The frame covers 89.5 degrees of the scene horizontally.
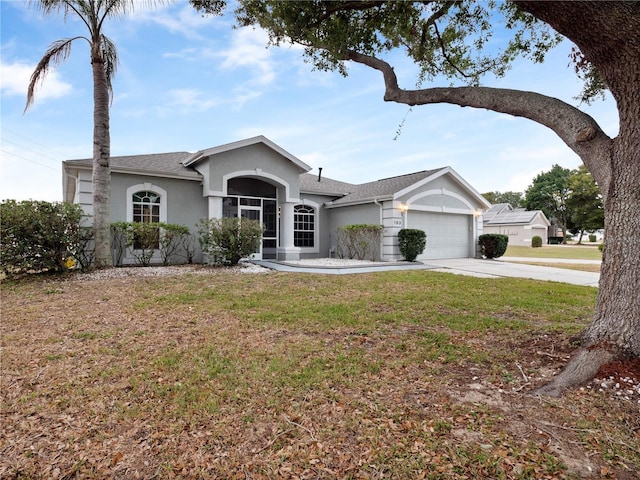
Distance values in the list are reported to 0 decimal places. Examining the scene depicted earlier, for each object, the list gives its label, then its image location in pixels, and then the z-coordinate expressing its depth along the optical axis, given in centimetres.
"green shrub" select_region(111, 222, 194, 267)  1023
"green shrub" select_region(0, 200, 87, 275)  792
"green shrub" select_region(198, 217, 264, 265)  1062
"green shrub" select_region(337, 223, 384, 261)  1399
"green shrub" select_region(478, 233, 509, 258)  1608
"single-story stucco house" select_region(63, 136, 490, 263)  1163
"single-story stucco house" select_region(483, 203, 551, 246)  3581
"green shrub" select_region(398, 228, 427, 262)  1326
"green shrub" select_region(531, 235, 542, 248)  3083
